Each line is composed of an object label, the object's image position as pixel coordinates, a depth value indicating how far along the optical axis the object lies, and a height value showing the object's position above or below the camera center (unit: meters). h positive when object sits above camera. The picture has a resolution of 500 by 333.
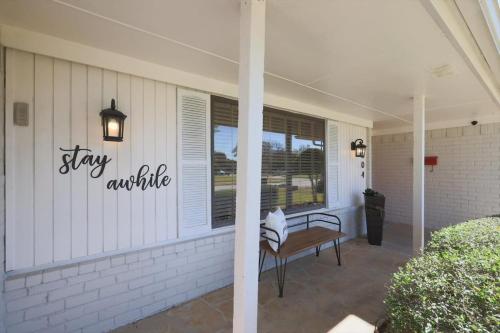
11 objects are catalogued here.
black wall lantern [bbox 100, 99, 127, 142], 2.15 +0.38
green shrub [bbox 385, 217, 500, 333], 1.11 -0.66
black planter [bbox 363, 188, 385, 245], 4.64 -0.98
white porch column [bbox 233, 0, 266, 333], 1.42 +0.03
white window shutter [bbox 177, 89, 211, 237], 2.74 +0.04
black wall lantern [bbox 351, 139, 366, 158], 5.05 +0.39
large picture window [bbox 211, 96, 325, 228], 3.11 +0.07
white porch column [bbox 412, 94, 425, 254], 3.47 -0.13
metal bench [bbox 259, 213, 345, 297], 2.93 -1.03
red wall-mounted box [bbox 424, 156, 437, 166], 5.82 +0.17
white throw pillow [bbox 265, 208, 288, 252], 3.04 -0.77
